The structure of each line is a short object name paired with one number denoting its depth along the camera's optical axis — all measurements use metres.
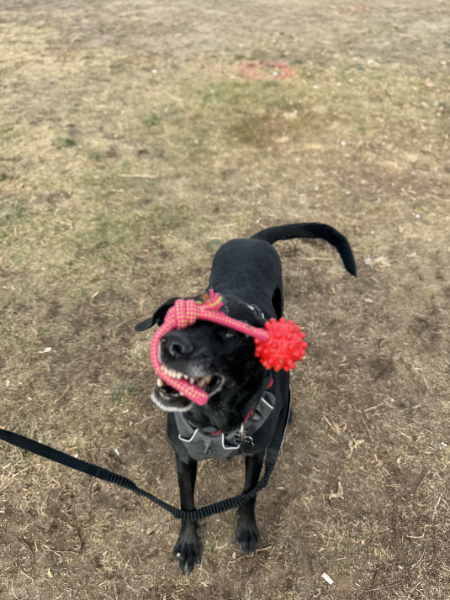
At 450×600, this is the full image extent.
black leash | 0.79
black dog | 0.69
